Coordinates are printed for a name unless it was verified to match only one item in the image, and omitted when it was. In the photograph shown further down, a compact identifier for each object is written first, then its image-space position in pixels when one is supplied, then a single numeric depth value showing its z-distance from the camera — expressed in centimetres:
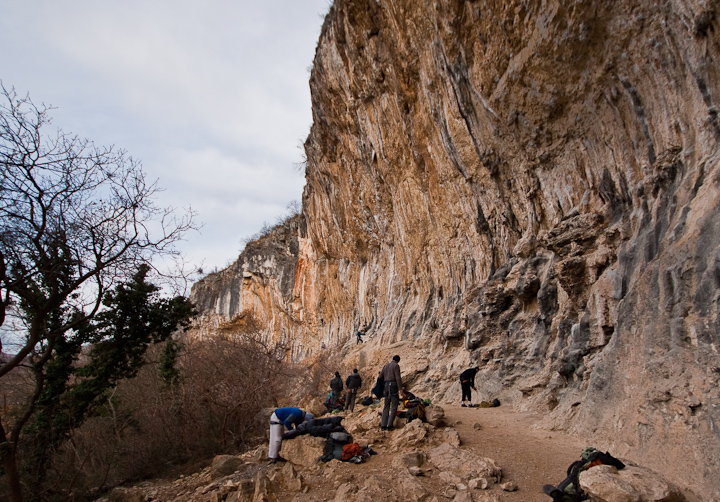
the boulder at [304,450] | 504
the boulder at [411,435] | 532
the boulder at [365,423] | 623
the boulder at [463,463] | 423
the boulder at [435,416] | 594
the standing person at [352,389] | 977
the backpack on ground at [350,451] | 497
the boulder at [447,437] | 529
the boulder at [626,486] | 316
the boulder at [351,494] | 387
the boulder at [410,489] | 391
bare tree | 497
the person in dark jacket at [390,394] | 609
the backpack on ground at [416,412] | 610
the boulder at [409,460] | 457
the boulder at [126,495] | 580
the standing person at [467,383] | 923
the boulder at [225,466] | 562
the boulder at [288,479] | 447
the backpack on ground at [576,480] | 347
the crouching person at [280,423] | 530
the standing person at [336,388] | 1073
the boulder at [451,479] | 410
